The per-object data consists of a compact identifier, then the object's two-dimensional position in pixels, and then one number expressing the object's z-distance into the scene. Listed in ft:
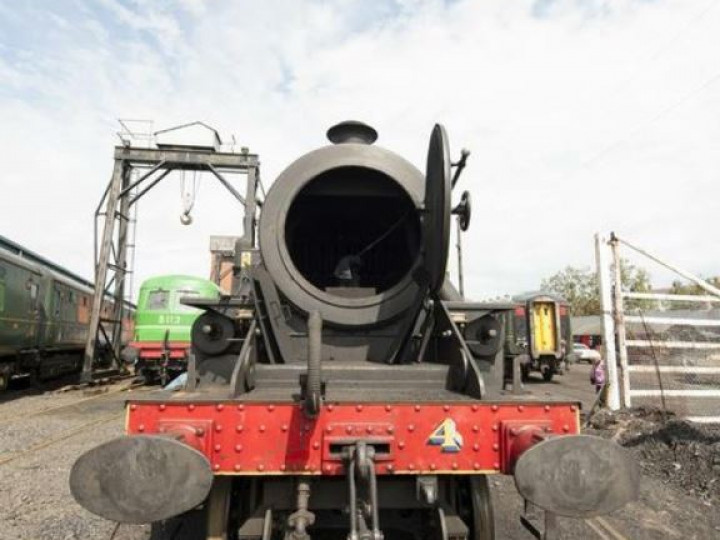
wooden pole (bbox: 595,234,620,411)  21.29
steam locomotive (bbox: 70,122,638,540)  7.06
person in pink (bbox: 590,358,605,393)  34.86
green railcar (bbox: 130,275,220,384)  43.01
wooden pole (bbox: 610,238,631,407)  20.92
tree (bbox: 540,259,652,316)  144.56
